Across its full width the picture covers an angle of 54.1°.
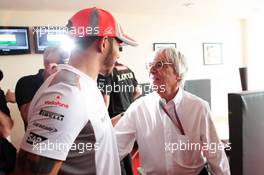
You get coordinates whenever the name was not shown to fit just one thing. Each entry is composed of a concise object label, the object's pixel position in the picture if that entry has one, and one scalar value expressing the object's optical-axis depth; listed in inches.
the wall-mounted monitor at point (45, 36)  143.9
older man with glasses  53.9
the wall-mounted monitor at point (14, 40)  136.8
